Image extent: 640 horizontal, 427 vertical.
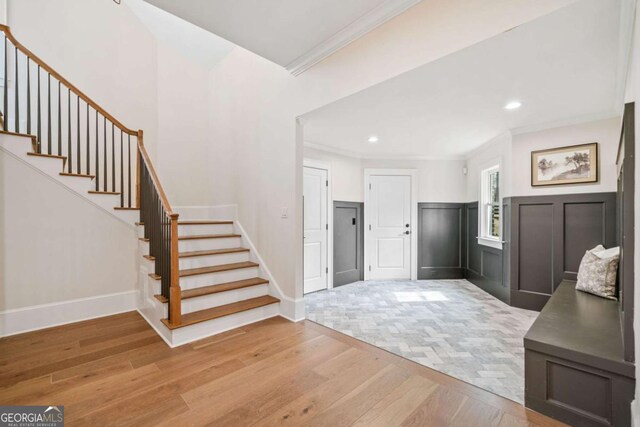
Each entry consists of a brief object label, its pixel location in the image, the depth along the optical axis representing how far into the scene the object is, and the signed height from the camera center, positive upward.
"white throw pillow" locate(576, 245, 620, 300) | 2.52 -0.56
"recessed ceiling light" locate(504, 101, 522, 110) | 2.82 +1.12
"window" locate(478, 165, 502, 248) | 4.30 +0.09
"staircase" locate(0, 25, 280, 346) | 2.61 -0.22
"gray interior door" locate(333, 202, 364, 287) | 4.79 -0.53
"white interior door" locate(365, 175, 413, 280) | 5.22 -0.26
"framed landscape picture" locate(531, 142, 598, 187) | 3.17 +0.57
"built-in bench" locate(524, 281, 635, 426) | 1.45 -0.89
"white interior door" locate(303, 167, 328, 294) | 4.39 -0.27
